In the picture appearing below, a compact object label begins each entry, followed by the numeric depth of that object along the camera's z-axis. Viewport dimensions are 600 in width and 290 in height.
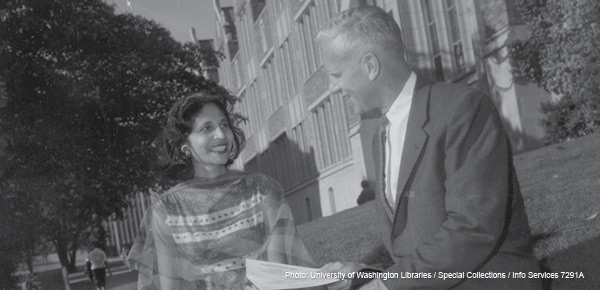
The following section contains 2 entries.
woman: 3.08
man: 1.80
